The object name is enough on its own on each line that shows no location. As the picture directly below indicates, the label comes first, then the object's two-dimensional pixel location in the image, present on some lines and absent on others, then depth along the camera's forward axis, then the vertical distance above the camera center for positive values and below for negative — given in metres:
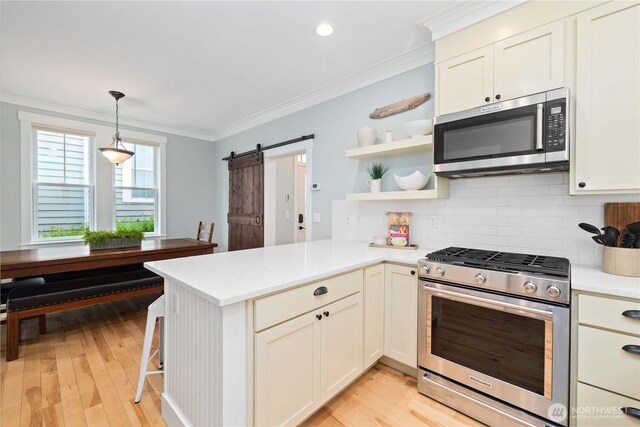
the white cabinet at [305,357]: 1.30 -0.77
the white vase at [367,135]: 2.72 +0.74
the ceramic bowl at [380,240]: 2.60 -0.26
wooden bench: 2.32 -0.77
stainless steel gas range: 1.42 -0.69
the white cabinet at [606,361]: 1.26 -0.68
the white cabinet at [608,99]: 1.44 +0.61
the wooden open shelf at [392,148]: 2.24 +0.55
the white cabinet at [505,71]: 1.65 +0.91
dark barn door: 4.29 +0.15
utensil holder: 1.44 -0.25
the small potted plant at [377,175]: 2.66 +0.35
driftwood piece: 2.49 +0.98
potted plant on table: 3.05 -0.31
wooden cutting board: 1.60 +0.00
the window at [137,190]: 4.37 +0.33
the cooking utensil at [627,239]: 1.50 -0.14
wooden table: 2.42 -0.45
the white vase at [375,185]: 2.65 +0.25
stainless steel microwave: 1.58 +0.47
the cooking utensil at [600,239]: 1.55 -0.14
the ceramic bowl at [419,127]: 2.26 +0.68
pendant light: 3.31 +0.69
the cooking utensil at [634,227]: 1.48 -0.07
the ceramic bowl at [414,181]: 2.33 +0.26
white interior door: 4.79 +0.20
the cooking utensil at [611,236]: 1.54 -0.12
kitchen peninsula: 1.22 -0.61
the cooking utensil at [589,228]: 1.55 -0.08
